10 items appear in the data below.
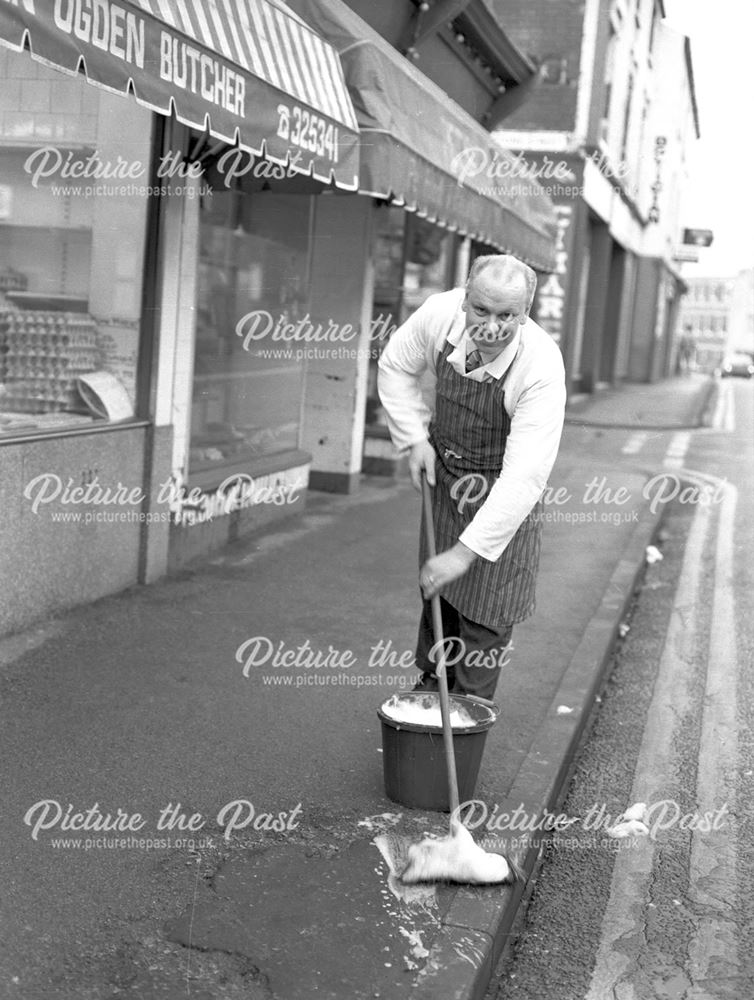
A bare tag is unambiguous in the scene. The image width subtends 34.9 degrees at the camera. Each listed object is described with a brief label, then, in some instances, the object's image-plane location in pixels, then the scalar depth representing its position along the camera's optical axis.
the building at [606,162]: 21.73
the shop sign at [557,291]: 22.64
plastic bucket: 4.24
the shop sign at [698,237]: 43.03
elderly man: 4.04
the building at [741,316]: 99.56
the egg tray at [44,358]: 6.55
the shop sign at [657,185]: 34.53
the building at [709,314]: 101.43
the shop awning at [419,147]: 7.63
